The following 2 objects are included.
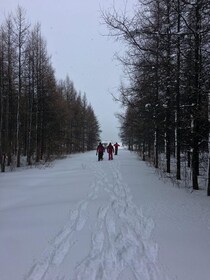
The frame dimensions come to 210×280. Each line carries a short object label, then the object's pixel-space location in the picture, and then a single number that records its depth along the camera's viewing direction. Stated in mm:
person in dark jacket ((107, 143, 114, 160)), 19872
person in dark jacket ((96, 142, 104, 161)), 19013
